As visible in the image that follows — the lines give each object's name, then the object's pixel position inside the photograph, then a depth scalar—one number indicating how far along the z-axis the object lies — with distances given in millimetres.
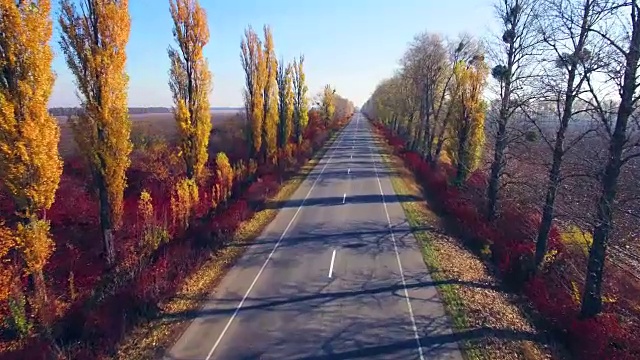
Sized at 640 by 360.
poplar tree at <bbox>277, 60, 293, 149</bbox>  44469
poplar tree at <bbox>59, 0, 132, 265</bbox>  13398
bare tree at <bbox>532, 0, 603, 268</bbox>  10867
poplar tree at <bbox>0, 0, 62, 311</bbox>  10125
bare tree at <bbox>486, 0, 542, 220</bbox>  17453
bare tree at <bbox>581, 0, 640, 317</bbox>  9344
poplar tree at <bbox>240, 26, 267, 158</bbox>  33562
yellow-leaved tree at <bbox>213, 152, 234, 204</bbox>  24353
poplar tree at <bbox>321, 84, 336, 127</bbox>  80125
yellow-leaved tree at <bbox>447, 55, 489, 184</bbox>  26375
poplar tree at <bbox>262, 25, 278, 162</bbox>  36594
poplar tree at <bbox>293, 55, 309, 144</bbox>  50950
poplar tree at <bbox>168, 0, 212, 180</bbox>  20984
